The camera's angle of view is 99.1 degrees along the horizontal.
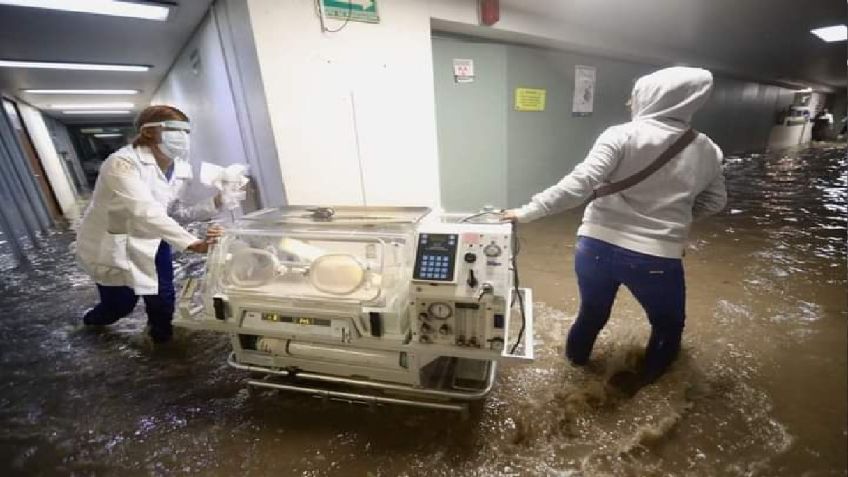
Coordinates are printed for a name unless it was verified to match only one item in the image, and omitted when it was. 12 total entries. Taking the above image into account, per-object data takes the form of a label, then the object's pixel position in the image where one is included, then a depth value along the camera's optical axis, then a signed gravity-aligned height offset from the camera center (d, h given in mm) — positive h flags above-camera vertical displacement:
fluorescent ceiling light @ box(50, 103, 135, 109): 7194 +997
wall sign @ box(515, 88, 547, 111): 4121 +250
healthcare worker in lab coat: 1777 -351
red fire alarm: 3115 +939
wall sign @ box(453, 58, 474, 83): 3561 +541
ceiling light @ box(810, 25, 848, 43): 4676 +830
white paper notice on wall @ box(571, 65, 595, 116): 4668 +333
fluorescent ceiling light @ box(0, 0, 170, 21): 2410 +998
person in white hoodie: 1287 -320
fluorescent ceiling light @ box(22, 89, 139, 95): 5399 +996
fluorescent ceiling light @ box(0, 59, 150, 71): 3771 +984
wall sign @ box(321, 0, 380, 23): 2482 +851
